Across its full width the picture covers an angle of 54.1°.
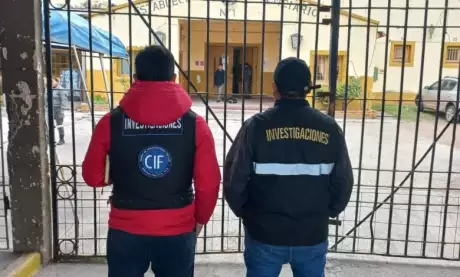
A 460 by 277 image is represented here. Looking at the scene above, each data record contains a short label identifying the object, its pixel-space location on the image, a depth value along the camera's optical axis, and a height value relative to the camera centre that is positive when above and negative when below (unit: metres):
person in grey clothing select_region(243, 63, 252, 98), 14.75 -0.27
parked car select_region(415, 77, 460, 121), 13.06 -0.29
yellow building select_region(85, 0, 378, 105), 13.55 +1.29
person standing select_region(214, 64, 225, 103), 12.22 +0.02
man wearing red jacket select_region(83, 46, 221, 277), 2.20 -0.44
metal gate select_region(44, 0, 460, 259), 3.61 -0.32
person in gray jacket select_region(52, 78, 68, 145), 8.61 -0.58
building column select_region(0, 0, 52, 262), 3.29 -0.36
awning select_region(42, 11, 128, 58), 5.04 +0.52
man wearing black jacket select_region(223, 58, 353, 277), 2.22 -0.48
